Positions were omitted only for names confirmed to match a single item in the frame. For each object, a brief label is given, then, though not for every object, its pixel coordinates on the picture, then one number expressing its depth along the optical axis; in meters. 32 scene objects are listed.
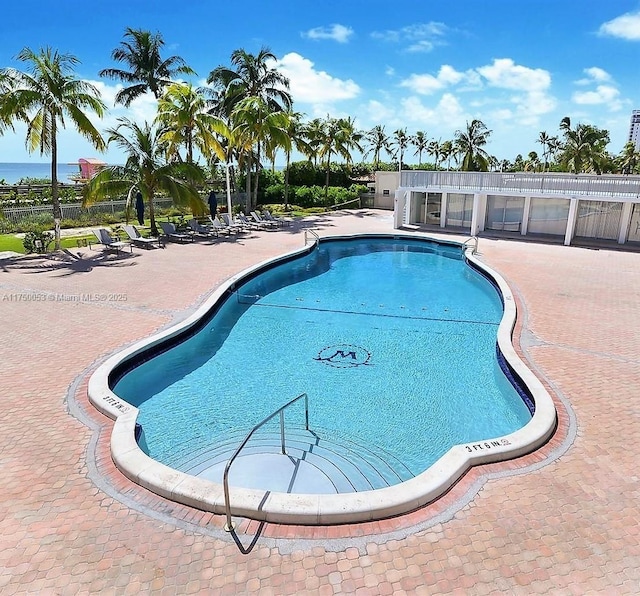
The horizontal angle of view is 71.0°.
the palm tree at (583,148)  43.28
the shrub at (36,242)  18.69
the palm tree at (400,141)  73.00
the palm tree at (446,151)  51.56
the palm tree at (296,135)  32.91
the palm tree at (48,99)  16.72
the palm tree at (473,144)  42.94
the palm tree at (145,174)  21.08
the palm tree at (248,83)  30.67
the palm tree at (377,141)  70.56
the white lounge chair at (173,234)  22.62
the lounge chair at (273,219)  28.47
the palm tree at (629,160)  50.38
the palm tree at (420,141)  76.19
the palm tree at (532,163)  66.39
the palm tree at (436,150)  60.91
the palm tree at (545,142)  77.19
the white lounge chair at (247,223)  27.27
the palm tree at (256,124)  27.05
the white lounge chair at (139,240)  21.17
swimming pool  5.80
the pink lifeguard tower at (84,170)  47.01
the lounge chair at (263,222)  27.67
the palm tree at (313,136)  36.69
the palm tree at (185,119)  22.91
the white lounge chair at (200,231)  24.19
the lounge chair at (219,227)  24.93
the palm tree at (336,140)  37.31
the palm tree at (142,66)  28.27
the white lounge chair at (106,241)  19.67
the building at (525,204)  21.66
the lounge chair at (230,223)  26.03
